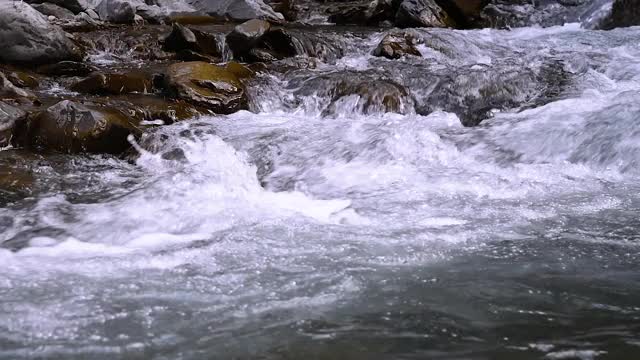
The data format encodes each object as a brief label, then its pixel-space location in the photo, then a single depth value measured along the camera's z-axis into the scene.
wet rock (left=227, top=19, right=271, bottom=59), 17.98
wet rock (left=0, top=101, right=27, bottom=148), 10.91
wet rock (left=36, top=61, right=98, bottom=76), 15.77
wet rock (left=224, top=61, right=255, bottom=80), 15.48
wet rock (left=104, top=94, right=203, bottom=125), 12.66
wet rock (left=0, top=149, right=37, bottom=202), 8.76
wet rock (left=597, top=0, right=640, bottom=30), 22.81
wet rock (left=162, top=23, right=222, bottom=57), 18.12
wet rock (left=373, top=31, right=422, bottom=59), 18.41
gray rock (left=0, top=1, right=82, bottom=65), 15.58
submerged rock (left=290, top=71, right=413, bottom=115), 14.13
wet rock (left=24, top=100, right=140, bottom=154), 10.82
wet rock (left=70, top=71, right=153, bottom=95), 14.20
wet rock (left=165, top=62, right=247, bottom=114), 13.72
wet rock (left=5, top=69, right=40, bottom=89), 14.47
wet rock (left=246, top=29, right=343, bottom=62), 18.16
